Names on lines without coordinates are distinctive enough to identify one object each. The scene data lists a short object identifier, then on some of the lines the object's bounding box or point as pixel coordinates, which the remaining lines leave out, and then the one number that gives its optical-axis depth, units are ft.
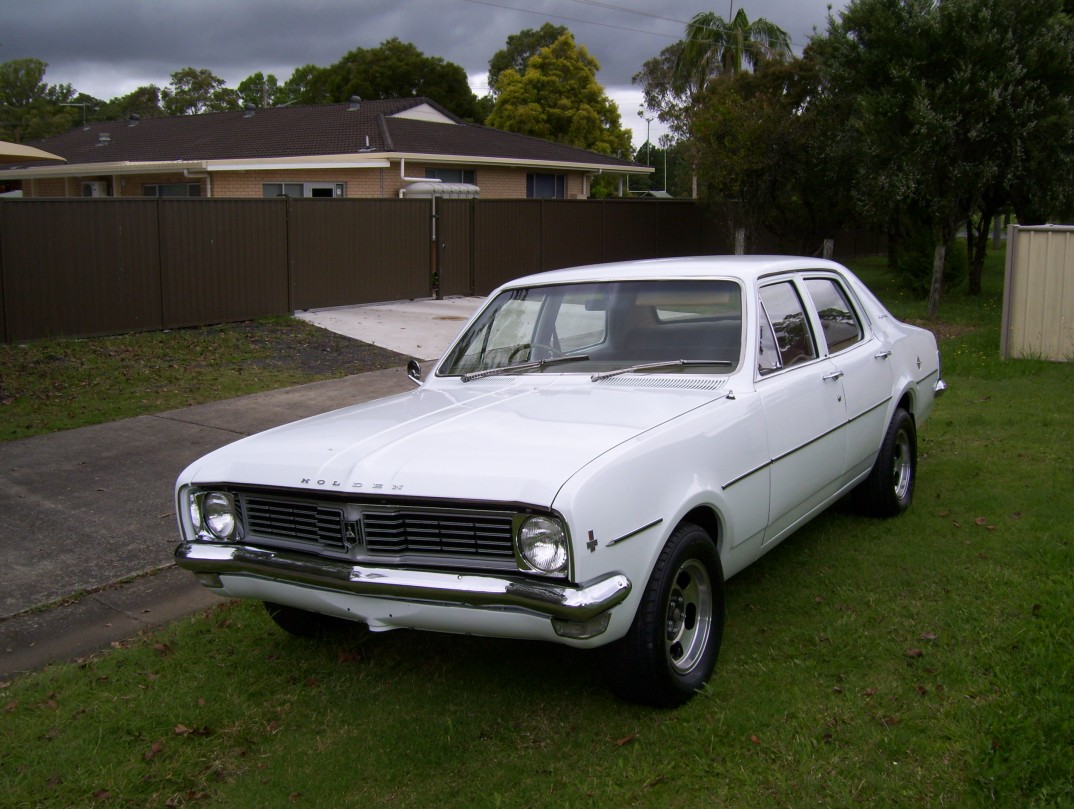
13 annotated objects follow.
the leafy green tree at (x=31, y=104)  229.04
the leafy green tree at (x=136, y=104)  265.75
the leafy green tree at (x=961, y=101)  55.31
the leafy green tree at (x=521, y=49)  198.08
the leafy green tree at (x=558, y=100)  153.17
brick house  87.45
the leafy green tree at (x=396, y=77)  172.96
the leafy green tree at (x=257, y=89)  241.14
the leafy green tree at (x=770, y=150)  76.43
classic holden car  11.80
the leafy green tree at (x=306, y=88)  186.50
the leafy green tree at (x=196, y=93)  246.68
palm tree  149.48
